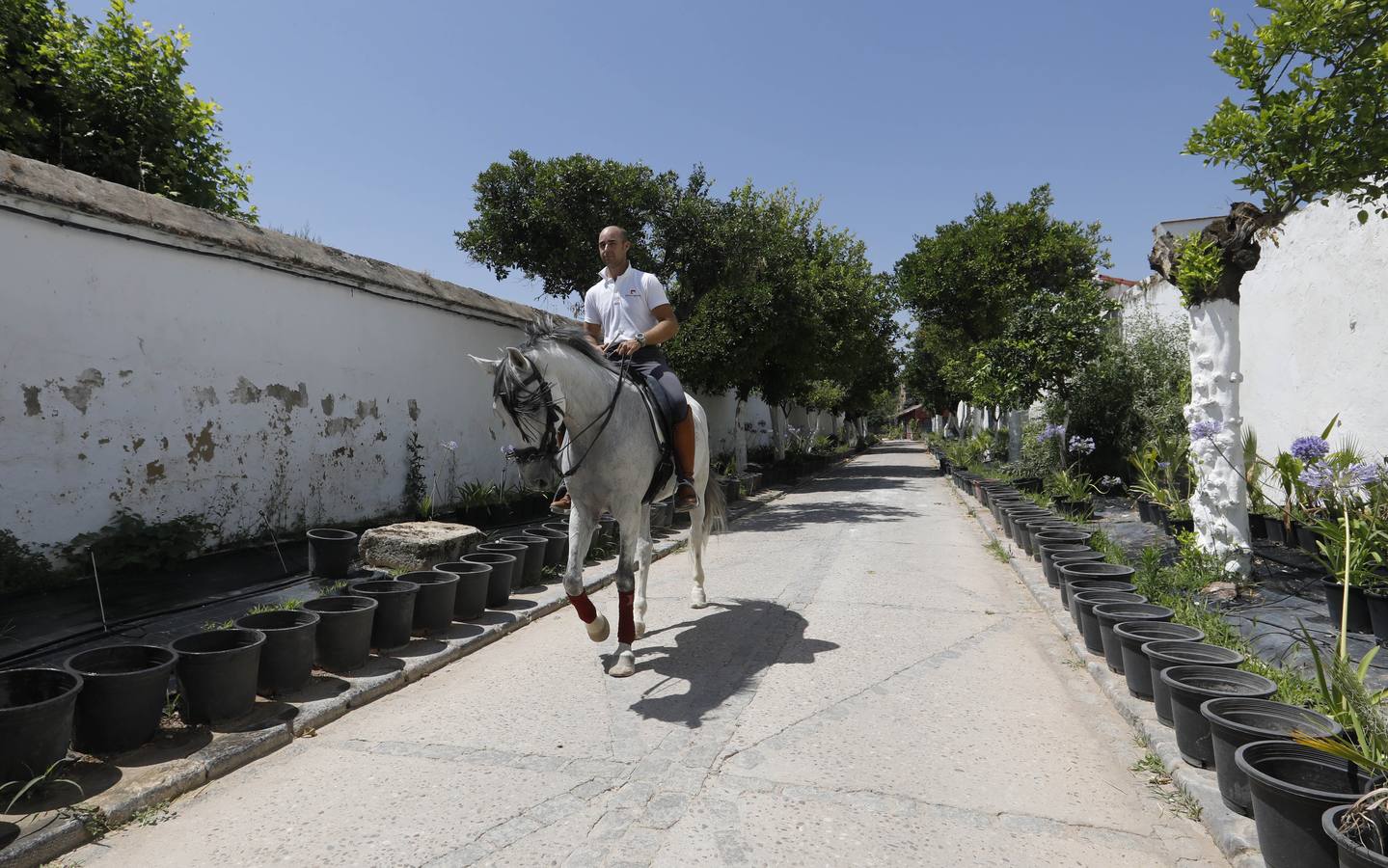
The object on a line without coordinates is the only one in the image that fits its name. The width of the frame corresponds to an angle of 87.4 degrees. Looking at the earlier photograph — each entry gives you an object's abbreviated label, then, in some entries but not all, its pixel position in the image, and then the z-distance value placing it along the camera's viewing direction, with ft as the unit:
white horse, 13.92
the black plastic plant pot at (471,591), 19.53
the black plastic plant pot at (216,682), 12.28
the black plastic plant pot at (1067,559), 21.27
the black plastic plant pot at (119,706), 11.03
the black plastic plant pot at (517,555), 23.72
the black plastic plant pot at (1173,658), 12.21
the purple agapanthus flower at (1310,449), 18.19
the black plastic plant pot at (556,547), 26.10
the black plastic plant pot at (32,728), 9.55
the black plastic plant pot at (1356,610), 16.44
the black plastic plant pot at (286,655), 13.83
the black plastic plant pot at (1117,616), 15.14
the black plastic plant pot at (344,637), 15.23
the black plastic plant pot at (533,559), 24.35
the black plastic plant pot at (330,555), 23.11
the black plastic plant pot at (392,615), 16.81
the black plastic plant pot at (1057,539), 25.44
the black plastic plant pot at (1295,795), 7.57
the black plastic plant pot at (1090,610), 16.60
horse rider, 17.49
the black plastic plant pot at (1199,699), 10.73
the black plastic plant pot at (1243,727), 9.34
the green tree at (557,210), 38.78
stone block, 24.04
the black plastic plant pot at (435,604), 18.10
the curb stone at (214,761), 9.08
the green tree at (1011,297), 43.98
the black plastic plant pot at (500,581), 20.98
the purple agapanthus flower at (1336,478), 17.71
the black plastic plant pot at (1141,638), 13.50
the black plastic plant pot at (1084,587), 18.30
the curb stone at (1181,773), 8.79
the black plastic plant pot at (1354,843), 6.49
